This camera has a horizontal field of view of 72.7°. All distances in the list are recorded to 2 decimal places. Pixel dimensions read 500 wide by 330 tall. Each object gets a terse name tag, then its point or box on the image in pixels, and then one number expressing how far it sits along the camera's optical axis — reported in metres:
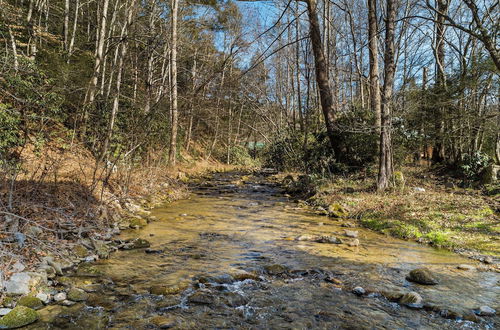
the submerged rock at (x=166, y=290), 4.23
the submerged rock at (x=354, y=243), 6.50
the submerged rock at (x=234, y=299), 4.05
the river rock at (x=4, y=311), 3.40
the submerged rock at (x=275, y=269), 5.05
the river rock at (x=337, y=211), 9.11
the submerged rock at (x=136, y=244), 6.01
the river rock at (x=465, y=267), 5.29
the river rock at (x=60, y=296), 3.89
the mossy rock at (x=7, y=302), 3.56
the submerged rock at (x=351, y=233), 7.14
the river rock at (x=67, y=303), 3.82
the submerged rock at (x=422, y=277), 4.72
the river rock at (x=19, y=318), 3.26
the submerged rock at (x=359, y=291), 4.36
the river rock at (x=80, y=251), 5.26
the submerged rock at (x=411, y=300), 4.06
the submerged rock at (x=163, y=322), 3.51
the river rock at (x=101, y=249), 5.43
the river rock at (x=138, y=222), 7.46
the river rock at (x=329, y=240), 6.70
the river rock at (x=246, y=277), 4.77
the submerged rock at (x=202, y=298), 4.07
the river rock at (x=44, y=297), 3.82
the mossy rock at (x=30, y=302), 3.65
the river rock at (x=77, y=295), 3.96
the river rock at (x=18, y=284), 3.74
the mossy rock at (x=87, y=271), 4.68
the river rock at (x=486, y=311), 3.85
